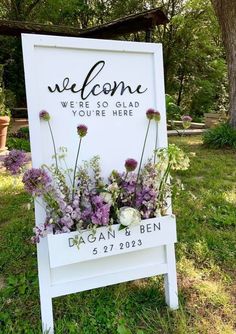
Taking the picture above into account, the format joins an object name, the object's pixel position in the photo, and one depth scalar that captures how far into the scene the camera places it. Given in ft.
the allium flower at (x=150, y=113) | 5.29
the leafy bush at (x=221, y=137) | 18.58
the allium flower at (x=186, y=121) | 5.82
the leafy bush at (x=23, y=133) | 23.02
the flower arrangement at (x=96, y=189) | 4.73
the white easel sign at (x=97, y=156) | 4.74
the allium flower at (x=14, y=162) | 4.91
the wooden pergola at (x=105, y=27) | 19.30
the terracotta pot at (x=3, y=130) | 17.25
